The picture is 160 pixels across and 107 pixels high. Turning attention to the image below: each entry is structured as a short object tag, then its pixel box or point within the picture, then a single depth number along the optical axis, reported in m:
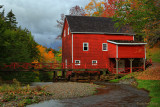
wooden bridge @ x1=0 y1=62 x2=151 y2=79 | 27.79
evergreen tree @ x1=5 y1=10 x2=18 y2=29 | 58.62
